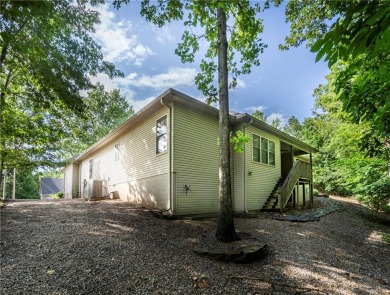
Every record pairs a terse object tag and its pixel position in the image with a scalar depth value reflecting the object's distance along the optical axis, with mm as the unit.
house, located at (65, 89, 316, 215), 9055
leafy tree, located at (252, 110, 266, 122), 40000
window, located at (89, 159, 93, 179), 18472
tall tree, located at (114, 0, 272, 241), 6242
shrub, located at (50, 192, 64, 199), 25138
